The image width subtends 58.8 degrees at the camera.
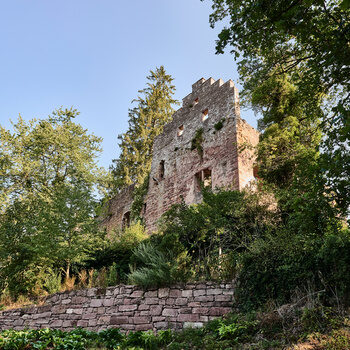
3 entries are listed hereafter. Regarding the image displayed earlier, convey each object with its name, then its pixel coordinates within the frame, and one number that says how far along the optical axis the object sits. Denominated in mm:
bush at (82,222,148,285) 10070
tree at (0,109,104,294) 10117
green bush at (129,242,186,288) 7233
